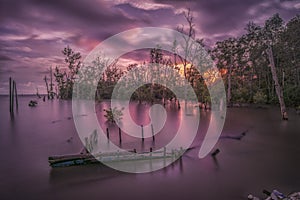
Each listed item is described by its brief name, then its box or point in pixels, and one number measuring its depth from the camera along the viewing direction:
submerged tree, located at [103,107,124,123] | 19.31
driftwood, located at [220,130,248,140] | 13.71
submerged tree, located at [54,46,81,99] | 55.16
